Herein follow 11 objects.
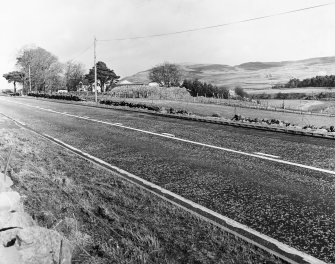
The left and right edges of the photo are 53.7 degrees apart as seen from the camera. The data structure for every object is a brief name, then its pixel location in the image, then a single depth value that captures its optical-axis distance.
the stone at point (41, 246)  2.68
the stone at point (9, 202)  3.54
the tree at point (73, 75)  124.38
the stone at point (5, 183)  4.30
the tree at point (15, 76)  106.00
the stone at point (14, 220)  3.19
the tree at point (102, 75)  116.44
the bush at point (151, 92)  78.20
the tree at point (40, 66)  101.19
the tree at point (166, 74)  143.12
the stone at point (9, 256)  2.54
